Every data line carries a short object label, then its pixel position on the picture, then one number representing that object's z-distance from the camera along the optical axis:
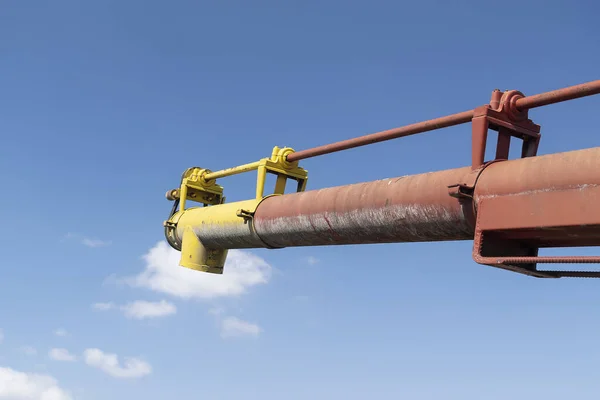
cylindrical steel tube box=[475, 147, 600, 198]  4.57
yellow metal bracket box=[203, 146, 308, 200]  8.10
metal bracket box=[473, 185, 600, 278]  4.59
